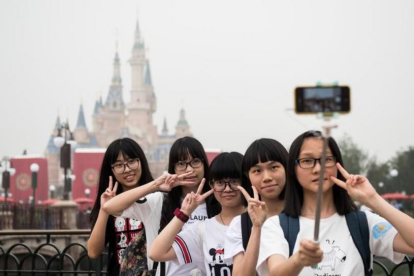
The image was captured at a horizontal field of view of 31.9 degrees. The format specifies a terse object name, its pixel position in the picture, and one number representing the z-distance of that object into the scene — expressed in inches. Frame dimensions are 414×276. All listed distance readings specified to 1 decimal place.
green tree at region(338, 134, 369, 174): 1834.4
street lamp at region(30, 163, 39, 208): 913.3
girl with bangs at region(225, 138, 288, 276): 104.5
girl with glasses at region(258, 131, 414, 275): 91.3
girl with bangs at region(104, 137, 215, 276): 125.9
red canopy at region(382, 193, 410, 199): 1063.9
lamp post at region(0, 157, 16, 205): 1051.8
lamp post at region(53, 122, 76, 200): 758.5
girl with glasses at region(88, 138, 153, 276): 134.6
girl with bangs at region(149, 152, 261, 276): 113.4
